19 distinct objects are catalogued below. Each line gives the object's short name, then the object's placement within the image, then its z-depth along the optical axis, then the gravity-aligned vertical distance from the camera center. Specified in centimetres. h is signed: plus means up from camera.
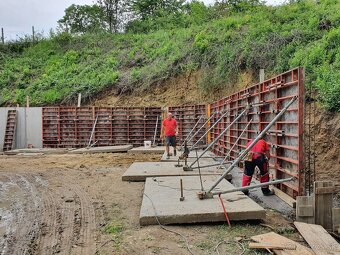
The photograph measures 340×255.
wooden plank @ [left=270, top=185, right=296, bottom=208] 653 -134
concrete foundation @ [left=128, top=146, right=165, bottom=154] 1736 -108
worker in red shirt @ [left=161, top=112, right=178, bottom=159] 1388 -12
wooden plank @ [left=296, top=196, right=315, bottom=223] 557 -128
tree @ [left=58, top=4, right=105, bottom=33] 3703 +1153
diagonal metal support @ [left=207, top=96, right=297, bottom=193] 630 -22
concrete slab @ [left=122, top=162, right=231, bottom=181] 925 -118
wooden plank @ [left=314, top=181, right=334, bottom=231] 552 -123
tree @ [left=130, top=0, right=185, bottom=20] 3494 +1195
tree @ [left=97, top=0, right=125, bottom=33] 3681 +1170
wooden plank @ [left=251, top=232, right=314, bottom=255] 421 -142
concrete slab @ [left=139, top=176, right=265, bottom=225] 530 -126
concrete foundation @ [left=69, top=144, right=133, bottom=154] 1806 -110
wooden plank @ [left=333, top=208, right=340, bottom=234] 559 -144
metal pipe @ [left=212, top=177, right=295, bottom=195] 599 -99
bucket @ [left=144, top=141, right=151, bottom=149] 1905 -86
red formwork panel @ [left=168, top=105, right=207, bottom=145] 1872 +58
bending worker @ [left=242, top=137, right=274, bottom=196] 723 -71
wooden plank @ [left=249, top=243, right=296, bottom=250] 429 -143
